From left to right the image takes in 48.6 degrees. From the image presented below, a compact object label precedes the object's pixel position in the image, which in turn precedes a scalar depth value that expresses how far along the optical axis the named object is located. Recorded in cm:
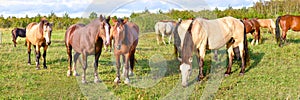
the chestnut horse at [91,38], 728
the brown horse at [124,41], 714
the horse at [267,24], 1995
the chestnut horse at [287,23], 1532
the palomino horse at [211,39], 756
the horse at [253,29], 1638
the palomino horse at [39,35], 944
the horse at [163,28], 1864
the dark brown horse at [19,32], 1950
